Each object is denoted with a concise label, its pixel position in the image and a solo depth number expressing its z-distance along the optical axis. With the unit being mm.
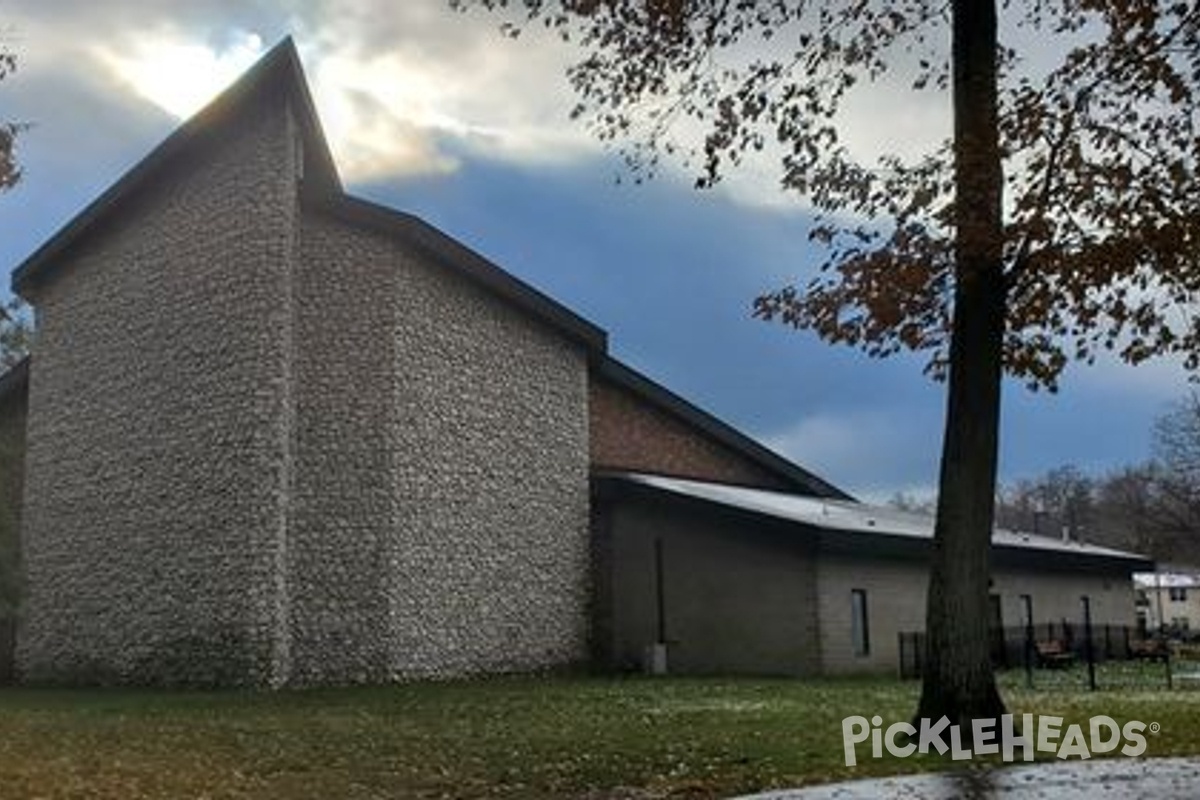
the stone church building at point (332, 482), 29656
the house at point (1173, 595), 108500
